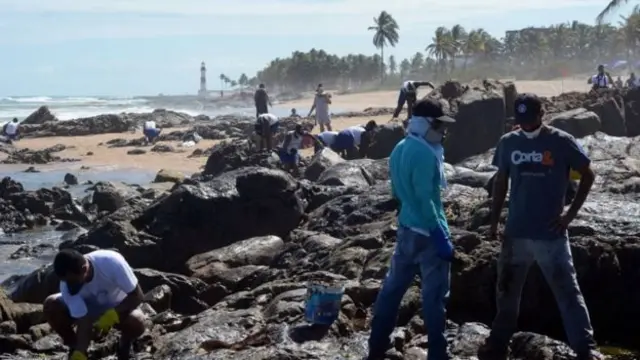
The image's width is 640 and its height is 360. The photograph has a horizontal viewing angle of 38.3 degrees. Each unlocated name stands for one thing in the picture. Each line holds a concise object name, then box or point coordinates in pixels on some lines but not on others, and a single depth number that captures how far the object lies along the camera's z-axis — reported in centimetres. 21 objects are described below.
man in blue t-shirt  653
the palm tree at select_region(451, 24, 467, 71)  10412
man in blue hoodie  652
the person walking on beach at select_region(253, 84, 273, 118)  2875
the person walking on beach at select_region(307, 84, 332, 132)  2872
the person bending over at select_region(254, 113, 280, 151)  2086
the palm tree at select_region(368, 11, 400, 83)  11719
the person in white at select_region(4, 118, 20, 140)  3994
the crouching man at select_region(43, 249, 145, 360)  709
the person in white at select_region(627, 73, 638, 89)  2769
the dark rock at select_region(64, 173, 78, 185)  2640
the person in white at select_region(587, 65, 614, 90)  2773
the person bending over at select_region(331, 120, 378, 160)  2064
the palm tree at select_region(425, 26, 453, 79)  10331
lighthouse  13925
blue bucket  757
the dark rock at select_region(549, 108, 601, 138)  2035
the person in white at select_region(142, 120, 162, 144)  3656
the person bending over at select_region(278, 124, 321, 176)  1900
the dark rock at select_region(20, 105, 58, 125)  5154
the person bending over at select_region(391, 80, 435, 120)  1892
